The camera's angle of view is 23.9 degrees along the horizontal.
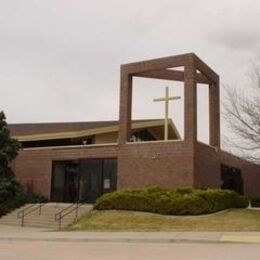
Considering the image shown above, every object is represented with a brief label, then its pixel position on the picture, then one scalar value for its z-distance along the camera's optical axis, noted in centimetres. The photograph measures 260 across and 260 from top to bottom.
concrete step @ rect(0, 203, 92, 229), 3159
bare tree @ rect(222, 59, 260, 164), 3177
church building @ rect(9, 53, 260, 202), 3428
